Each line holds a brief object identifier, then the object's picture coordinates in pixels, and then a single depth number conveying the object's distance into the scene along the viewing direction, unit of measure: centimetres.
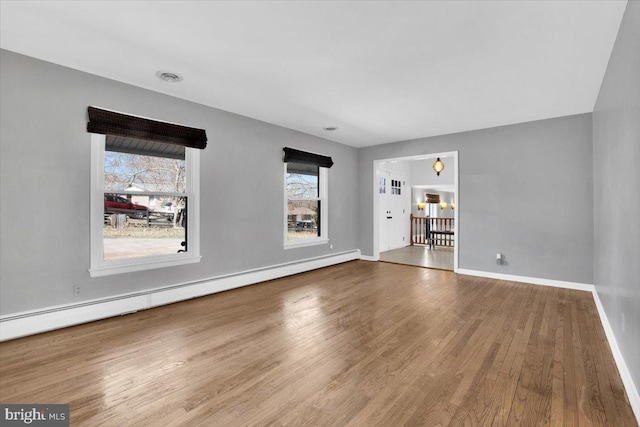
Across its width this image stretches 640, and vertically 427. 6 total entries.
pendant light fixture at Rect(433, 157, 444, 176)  658
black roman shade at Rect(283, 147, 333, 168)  533
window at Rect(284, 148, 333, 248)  550
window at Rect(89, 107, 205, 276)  327
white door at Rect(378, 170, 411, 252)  816
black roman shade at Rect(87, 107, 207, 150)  322
